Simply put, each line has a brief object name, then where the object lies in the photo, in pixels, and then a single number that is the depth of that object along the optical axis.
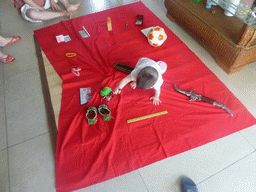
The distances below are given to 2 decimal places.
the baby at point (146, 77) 1.17
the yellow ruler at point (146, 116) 1.41
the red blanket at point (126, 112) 1.24
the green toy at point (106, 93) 1.50
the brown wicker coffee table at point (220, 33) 1.48
